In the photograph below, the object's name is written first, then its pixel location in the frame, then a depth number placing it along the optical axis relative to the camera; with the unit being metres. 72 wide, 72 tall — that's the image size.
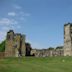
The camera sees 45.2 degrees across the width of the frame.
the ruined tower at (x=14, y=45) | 30.78
